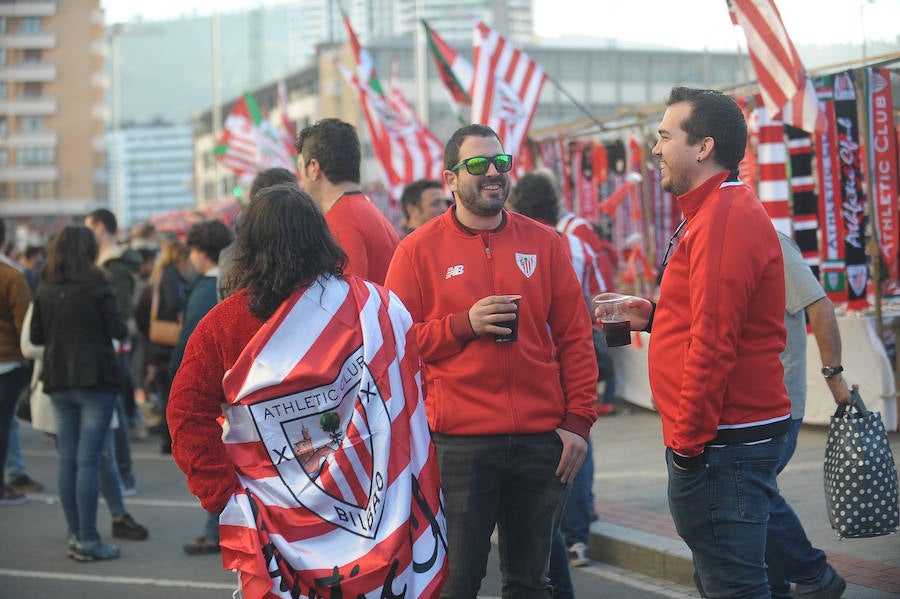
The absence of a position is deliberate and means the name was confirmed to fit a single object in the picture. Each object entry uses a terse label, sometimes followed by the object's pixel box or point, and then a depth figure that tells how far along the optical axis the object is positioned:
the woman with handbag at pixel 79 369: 7.09
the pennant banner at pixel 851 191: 8.90
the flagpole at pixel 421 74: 22.84
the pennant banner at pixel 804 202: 9.03
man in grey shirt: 4.94
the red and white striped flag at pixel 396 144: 16.34
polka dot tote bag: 4.84
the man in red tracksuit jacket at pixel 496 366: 4.09
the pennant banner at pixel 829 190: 8.95
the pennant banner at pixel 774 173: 8.69
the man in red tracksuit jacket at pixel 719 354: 3.46
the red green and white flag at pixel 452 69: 14.25
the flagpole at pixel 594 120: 12.16
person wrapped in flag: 3.40
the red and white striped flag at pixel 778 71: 7.96
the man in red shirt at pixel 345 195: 5.25
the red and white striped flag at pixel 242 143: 27.70
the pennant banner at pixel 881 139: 8.84
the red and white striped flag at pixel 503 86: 12.03
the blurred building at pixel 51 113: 99.94
